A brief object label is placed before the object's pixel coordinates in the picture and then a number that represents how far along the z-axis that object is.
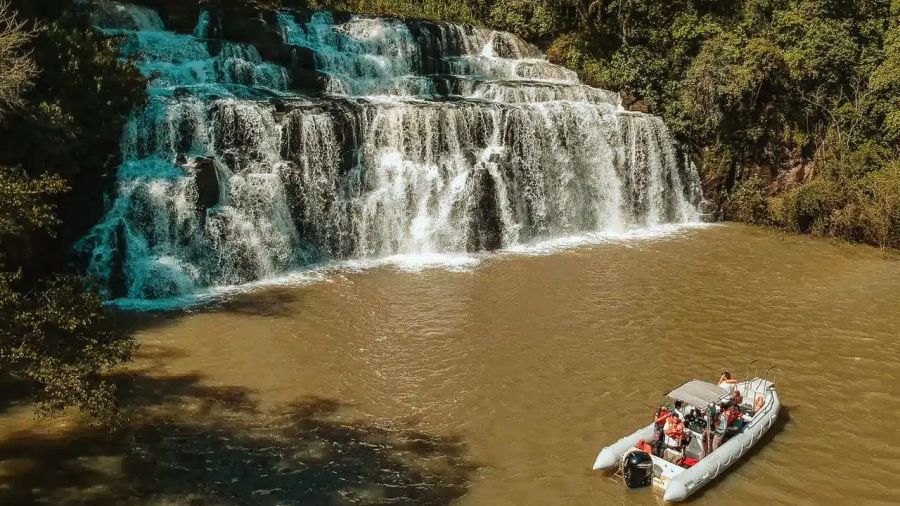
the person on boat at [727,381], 13.07
